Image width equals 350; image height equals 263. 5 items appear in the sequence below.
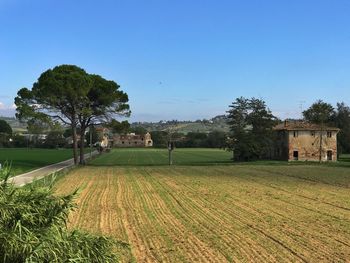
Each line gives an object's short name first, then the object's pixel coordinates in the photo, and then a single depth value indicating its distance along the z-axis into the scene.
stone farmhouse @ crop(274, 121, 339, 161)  86.31
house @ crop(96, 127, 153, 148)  193.81
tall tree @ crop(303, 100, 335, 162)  88.30
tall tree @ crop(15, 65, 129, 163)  60.78
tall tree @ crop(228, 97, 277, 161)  82.00
